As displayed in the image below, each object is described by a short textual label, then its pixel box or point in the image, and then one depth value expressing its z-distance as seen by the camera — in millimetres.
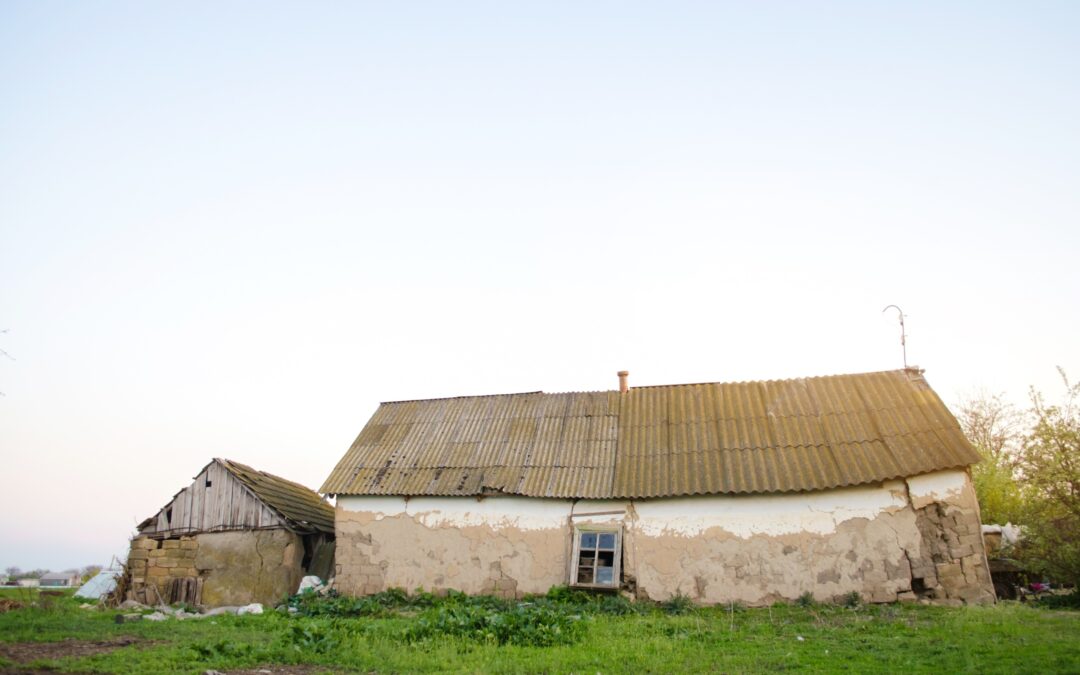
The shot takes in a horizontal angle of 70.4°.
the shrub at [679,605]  13676
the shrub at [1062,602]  13155
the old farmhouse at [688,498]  13820
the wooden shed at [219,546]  17062
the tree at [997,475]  20859
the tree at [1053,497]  13414
